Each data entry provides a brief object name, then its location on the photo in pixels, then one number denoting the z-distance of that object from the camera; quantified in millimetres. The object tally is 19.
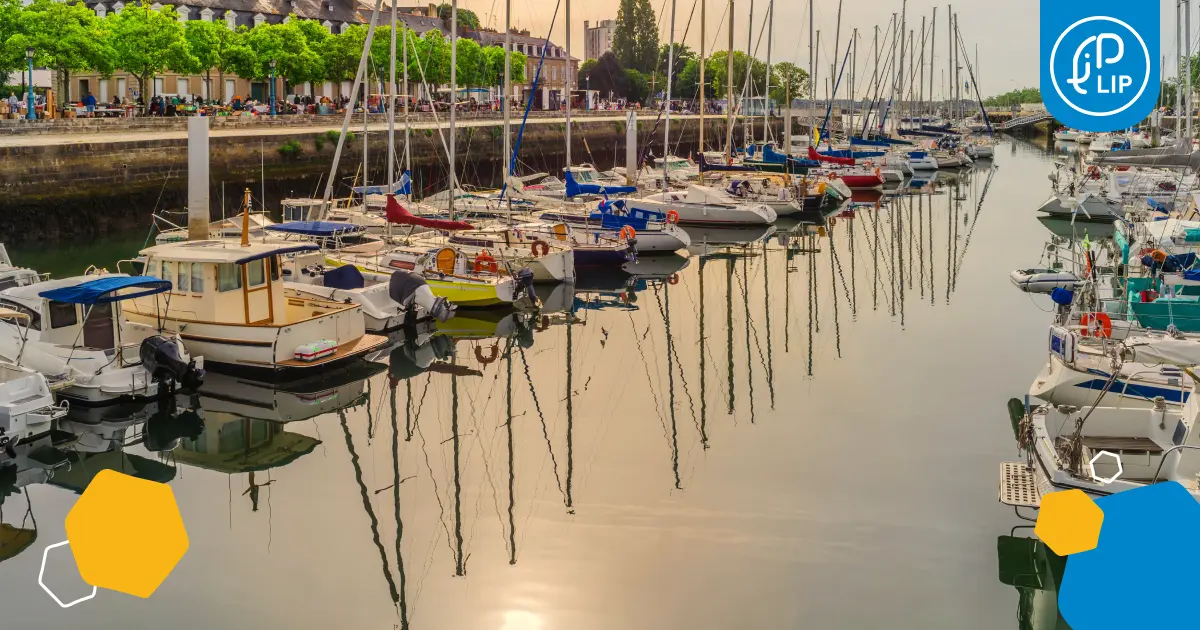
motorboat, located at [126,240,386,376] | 17984
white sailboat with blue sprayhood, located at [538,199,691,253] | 31203
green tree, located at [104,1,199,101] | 54375
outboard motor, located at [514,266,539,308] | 23359
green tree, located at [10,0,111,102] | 47375
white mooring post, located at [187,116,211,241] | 23438
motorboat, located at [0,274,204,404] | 16203
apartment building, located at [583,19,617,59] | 160000
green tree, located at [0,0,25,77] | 46906
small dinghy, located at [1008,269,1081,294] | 25375
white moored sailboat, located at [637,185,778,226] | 36844
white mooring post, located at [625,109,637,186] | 39656
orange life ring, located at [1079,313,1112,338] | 16312
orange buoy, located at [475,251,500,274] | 23828
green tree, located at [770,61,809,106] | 119688
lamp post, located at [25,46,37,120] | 41875
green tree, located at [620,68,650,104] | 112188
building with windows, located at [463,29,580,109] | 98438
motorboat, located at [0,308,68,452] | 14391
